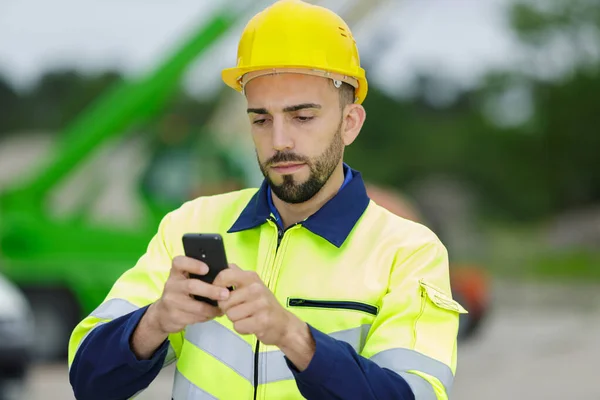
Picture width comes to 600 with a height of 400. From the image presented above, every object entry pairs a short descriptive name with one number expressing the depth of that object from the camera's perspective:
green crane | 19.71
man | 3.89
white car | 13.24
